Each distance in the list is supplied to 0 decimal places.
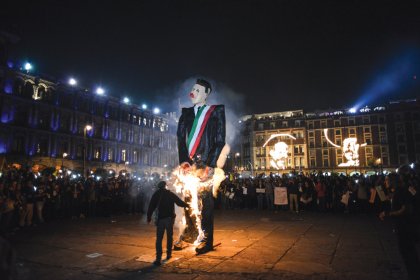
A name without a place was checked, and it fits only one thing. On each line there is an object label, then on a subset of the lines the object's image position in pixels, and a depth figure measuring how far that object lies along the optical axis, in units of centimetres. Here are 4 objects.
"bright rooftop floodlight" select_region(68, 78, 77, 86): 4916
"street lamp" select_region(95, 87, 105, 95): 5388
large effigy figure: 611
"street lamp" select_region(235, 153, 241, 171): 7532
